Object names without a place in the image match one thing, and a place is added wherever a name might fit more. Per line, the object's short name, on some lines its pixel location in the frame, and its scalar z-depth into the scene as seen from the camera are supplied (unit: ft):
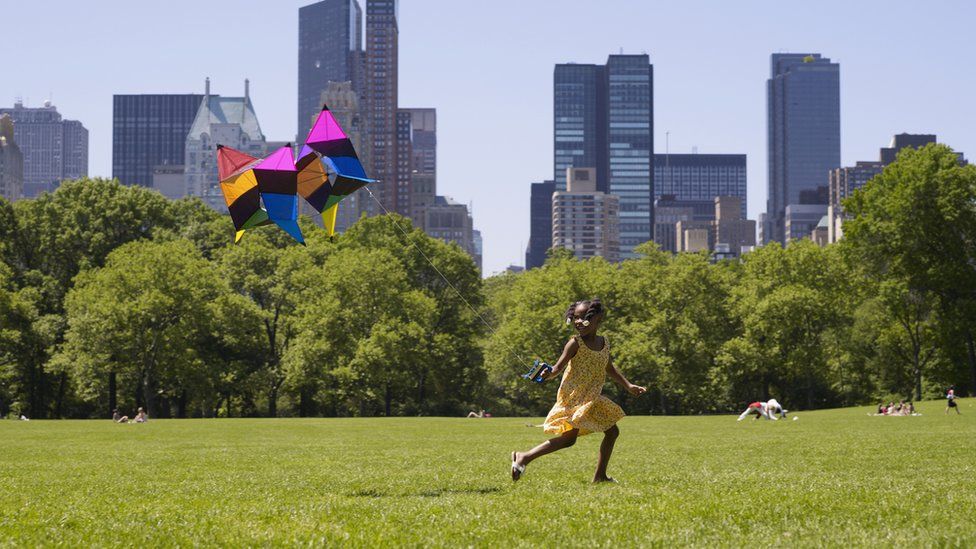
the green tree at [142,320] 220.02
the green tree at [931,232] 213.25
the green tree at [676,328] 257.34
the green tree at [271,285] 254.06
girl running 43.32
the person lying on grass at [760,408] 165.27
